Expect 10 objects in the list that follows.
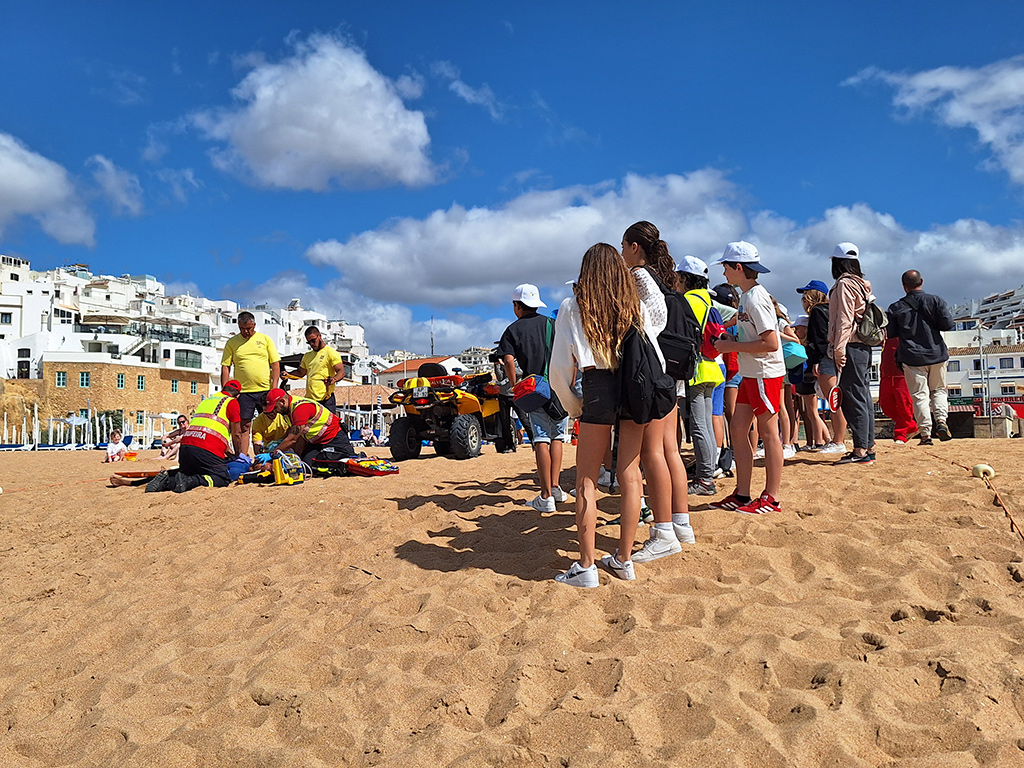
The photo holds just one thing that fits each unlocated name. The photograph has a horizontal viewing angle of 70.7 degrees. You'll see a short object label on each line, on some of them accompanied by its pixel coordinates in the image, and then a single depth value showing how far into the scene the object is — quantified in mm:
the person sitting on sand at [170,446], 11977
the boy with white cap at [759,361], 4195
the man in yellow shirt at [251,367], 7781
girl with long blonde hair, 3281
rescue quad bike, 10031
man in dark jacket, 6523
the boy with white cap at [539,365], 4910
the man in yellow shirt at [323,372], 8531
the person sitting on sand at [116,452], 15711
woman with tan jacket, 5578
